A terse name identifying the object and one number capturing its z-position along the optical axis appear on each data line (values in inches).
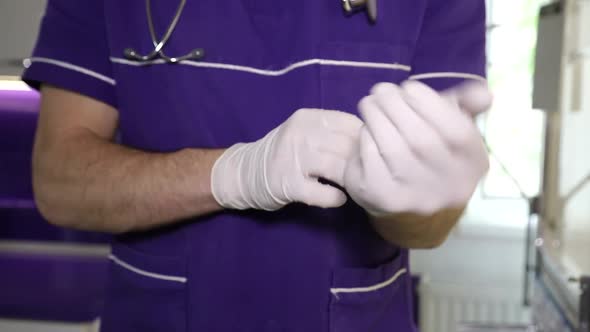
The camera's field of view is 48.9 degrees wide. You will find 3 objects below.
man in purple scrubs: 32.6
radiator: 86.1
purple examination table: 72.6
